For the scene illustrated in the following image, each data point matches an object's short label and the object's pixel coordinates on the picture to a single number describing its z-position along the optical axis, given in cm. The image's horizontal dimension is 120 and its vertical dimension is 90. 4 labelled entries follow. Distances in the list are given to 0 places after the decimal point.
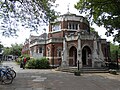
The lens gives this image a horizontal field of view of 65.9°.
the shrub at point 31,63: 1431
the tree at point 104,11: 836
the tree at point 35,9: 833
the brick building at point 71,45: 1360
